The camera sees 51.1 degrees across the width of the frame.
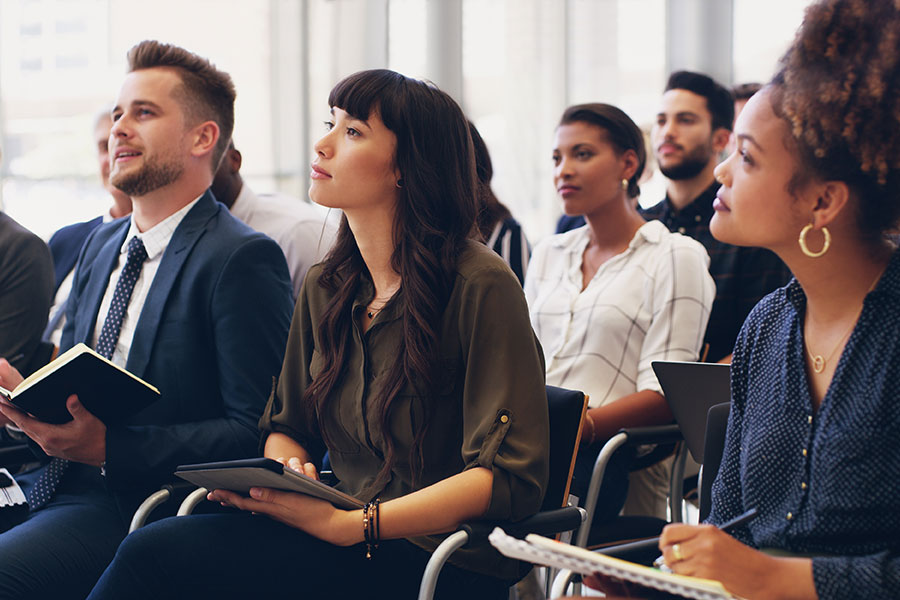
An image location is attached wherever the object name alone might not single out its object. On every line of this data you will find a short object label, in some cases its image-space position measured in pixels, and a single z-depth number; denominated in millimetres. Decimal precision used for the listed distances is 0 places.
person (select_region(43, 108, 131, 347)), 3324
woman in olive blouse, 1628
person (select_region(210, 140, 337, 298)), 3121
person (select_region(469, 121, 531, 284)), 3627
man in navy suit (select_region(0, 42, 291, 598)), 2016
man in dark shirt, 3061
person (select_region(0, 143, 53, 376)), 2584
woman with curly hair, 1204
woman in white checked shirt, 2605
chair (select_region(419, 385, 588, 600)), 1687
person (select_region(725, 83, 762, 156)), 4046
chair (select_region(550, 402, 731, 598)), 1658
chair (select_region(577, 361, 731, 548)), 1922
